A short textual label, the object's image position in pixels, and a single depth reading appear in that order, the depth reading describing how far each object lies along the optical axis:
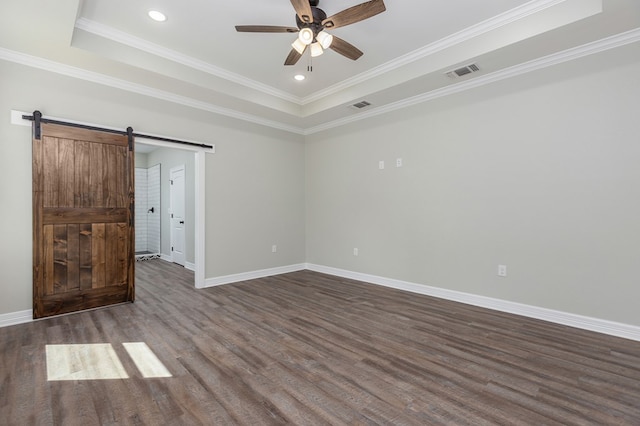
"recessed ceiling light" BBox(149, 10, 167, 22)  2.81
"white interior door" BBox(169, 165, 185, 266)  6.31
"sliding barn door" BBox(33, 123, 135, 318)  3.22
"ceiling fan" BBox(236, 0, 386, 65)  2.33
